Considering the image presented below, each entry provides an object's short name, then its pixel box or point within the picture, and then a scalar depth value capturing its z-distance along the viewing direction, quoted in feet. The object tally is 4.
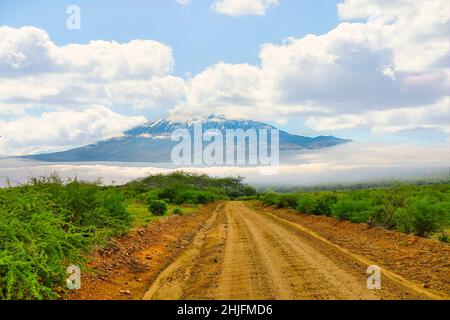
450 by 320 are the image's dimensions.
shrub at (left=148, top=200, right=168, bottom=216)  109.50
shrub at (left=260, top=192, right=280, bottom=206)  188.67
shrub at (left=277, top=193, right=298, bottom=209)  158.92
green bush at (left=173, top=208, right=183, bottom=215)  117.35
